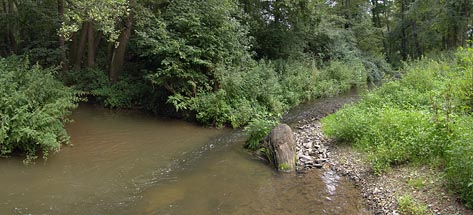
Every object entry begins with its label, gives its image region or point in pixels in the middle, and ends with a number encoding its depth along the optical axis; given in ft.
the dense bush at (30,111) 23.68
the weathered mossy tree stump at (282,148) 25.73
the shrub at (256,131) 30.60
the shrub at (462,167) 16.31
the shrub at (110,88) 42.65
